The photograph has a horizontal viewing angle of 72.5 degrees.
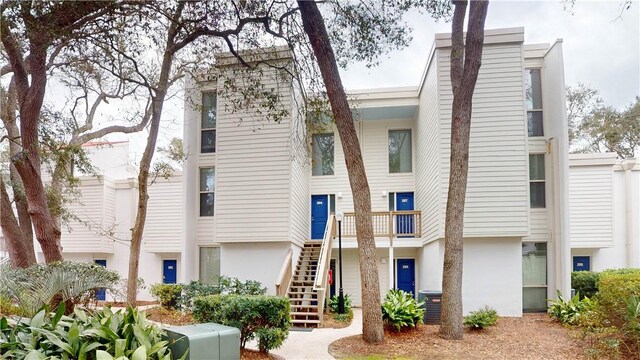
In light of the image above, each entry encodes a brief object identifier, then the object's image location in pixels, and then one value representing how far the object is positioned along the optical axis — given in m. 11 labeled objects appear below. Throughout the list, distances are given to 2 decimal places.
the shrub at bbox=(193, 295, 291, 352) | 7.00
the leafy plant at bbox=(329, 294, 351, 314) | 12.23
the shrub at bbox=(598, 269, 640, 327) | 7.18
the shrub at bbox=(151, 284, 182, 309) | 12.55
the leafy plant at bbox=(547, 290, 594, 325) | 9.53
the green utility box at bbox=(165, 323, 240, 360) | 4.47
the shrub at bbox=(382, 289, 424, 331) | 8.73
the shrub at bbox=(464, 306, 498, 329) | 8.95
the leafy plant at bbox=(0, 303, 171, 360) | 3.51
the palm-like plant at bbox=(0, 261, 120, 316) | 5.39
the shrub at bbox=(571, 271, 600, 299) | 13.87
